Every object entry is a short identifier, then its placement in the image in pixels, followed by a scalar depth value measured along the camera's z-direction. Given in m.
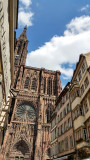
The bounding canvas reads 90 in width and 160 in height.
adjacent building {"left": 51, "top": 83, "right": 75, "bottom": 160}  15.28
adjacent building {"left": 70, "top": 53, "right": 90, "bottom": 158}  11.85
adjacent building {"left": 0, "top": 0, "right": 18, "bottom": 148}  10.34
